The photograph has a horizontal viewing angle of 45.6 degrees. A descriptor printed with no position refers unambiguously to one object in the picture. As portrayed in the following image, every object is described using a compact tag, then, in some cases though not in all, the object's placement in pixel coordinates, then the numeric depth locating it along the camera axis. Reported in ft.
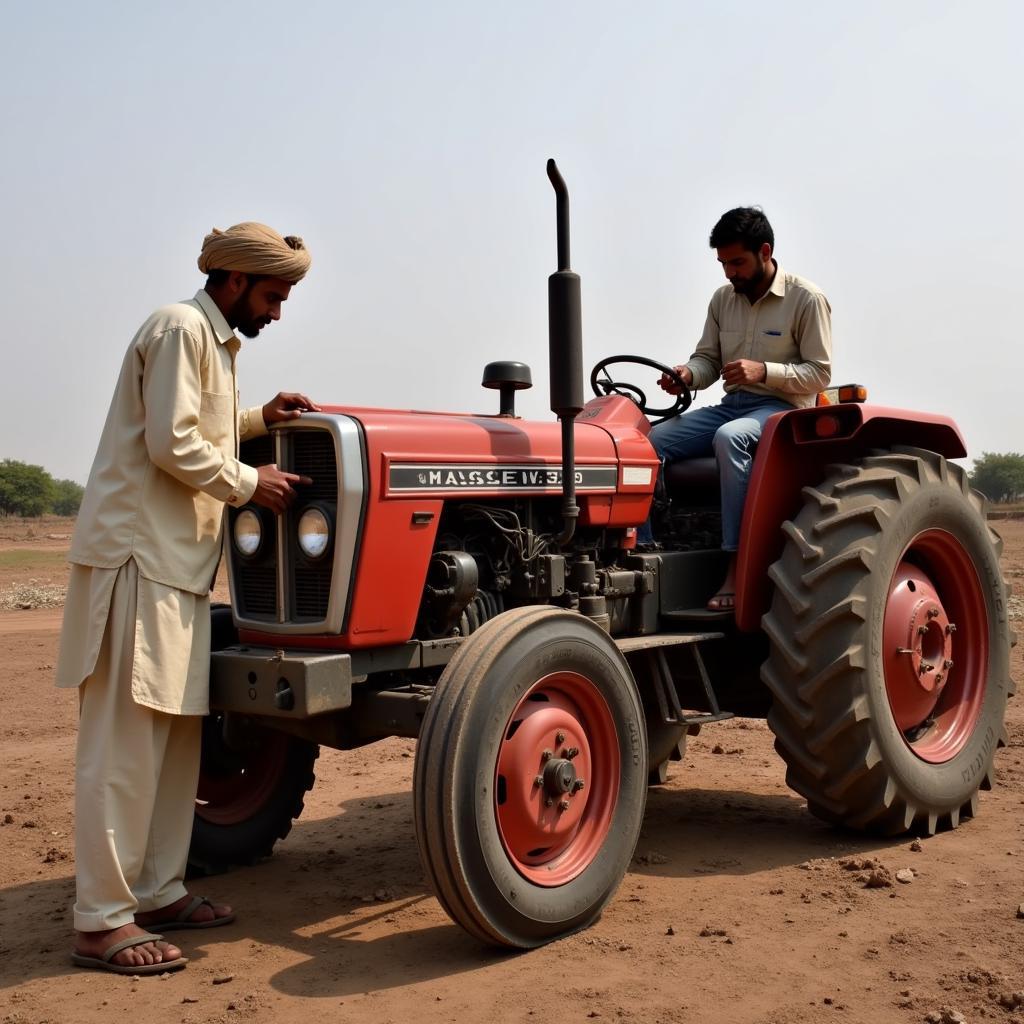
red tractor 12.84
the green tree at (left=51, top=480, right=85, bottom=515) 252.34
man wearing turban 12.71
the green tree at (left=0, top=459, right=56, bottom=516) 197.88
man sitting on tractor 18.42
